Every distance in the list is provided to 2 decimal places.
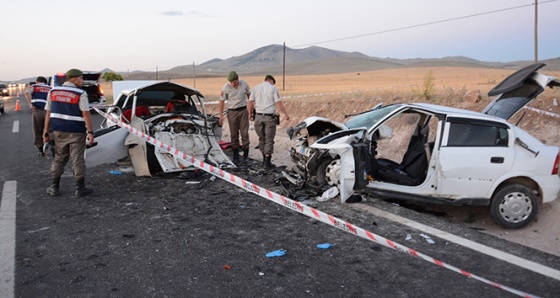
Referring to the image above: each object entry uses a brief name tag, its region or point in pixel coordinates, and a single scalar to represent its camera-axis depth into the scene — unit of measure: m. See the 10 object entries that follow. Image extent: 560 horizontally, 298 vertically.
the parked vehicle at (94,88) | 19.98
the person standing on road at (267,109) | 8.97
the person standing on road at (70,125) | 6.64
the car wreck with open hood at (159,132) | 7.83
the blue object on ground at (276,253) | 4.62
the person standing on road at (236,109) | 9.29
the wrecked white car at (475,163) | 5.94
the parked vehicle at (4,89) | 32.86
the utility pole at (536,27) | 17.35
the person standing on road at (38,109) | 10.16
